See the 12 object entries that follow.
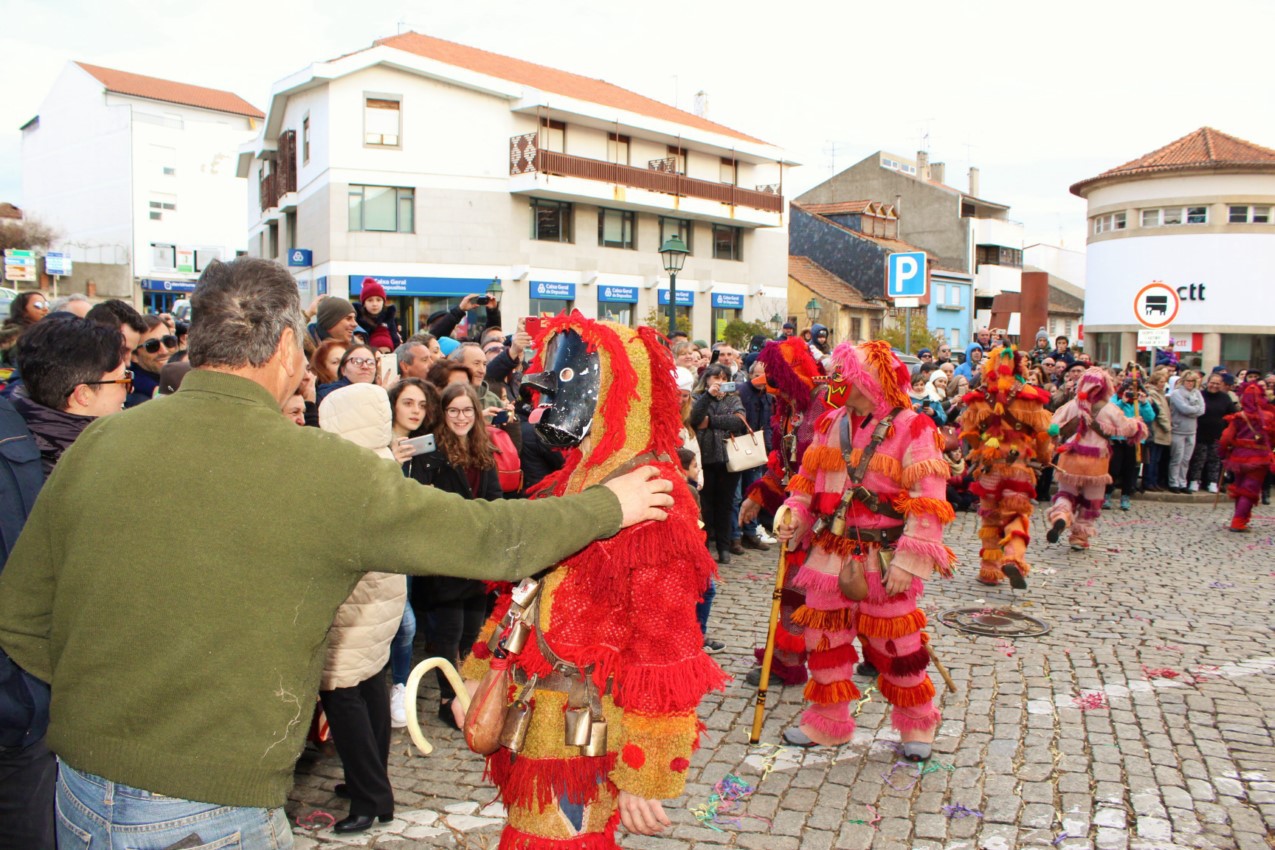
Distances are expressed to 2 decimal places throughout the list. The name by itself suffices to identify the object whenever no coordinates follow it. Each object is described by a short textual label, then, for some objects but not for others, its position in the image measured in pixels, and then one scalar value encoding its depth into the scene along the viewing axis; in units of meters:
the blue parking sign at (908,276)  12.29
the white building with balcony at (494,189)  26.66
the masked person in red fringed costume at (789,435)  5.70
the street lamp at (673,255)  15.12
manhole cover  6.80
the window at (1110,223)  33.88
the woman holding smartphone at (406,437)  4.92
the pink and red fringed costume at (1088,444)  9.43
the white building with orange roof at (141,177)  44.41
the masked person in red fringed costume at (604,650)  2.50
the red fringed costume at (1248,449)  11.05
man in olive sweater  1.76
